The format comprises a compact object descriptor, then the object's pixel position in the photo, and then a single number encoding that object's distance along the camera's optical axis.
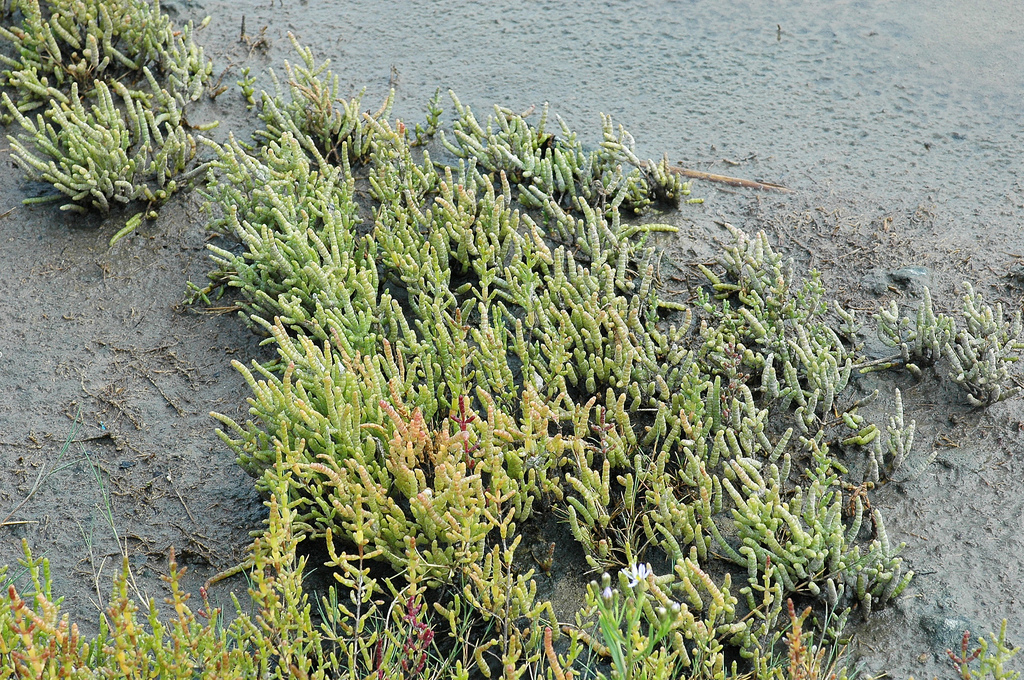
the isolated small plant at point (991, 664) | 2.22
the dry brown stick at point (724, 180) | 4.69
